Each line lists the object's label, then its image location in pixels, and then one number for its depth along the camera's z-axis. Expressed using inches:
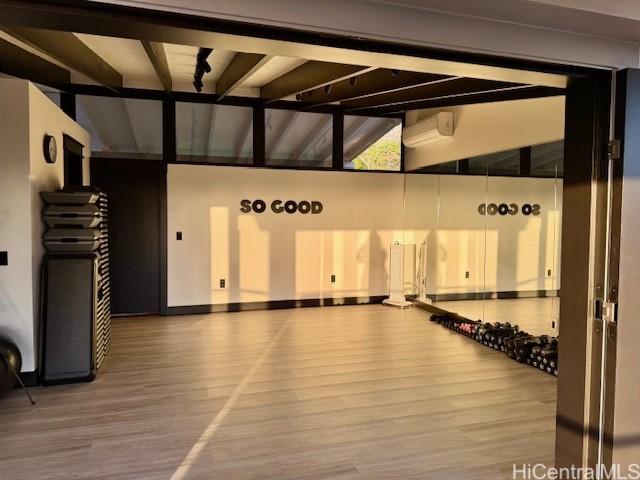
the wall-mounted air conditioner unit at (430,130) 241.1
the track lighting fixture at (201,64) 173.6
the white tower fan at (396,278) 279.7
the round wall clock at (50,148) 158.2
